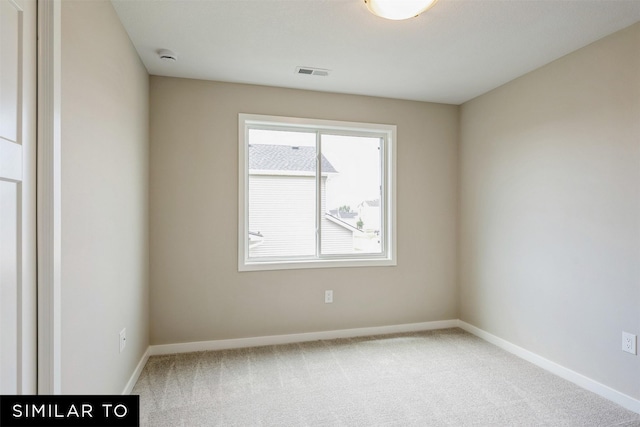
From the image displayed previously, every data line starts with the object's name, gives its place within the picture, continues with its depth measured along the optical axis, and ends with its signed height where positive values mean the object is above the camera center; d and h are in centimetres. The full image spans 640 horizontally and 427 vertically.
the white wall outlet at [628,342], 211 -83
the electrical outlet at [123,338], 213 -82
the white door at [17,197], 106 +6
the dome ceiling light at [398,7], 176 +113
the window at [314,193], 323 +21
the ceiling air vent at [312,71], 280 +123
